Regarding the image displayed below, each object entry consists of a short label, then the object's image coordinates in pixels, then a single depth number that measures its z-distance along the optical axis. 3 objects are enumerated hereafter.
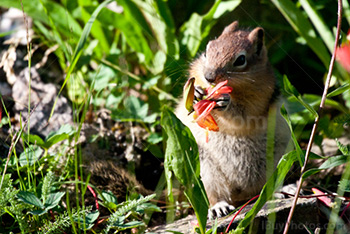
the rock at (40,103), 3.86
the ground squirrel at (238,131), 3.18
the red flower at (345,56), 1.80
